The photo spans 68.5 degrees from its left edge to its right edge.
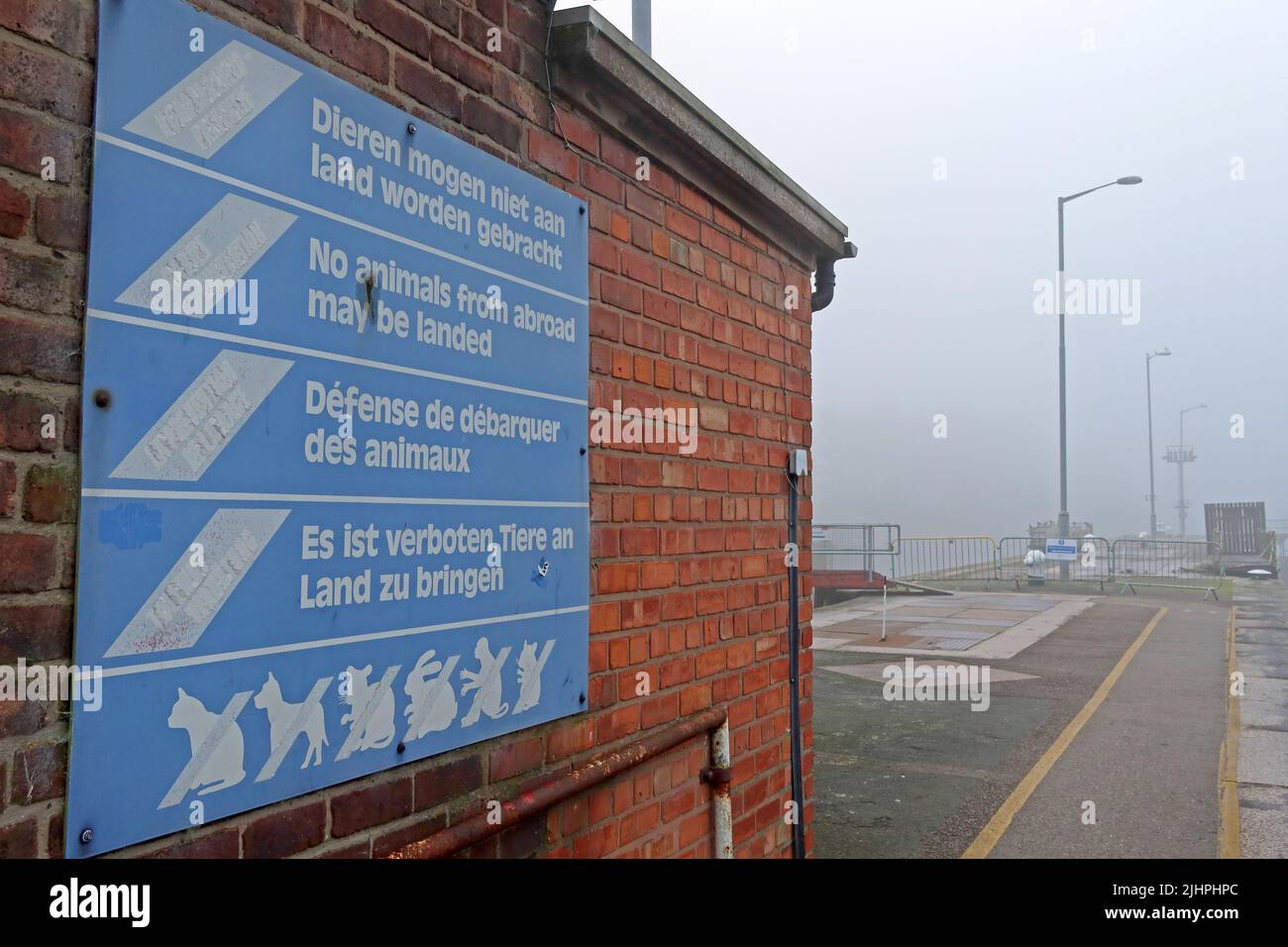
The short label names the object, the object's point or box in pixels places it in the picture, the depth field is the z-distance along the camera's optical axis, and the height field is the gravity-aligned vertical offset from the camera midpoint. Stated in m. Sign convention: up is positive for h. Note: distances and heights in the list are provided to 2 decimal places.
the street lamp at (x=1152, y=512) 40.47 +0.14
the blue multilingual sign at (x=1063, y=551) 22.14 -0.84
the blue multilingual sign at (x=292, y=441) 1.58 +0.15
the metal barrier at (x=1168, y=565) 24.50 -1.45
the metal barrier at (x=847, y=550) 20.55 -0.78
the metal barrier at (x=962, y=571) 24.80 -1.52
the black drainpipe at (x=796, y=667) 3.93 -0.64
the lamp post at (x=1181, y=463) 59.56 +3.32
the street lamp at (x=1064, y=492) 23.16 +0.56
